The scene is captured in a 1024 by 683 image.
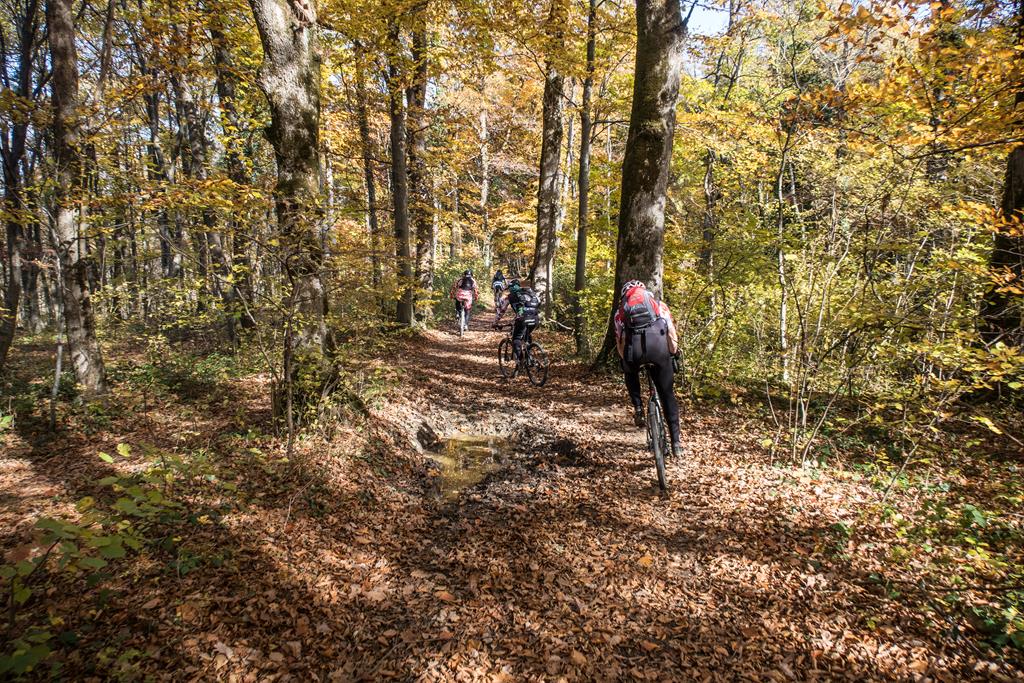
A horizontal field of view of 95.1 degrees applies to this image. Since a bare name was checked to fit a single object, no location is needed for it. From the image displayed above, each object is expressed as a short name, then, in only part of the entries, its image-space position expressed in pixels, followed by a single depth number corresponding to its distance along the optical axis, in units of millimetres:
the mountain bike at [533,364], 9734
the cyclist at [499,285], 18484
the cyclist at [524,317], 9922
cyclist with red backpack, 5320
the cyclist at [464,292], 16016
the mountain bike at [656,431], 5145
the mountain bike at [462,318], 16234
